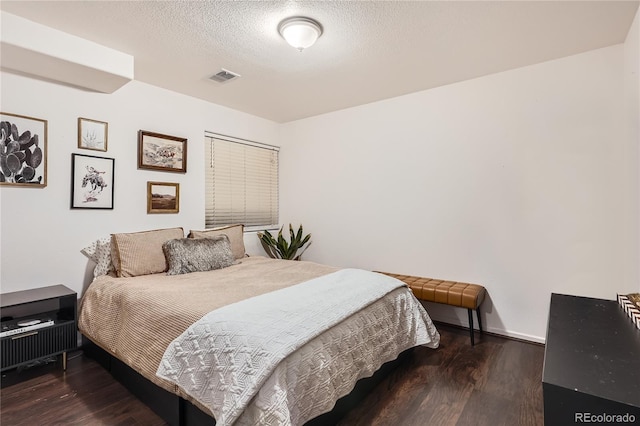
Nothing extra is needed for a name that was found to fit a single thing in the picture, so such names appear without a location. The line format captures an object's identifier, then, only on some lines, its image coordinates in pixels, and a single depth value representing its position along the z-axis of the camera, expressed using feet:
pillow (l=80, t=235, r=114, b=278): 9.09
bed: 4.77
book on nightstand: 7.23
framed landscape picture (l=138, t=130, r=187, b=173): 10.68
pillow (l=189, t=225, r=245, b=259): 11.31
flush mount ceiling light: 7.03
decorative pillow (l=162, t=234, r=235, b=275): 9.29
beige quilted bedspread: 5.99
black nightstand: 7.19
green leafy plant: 14.33
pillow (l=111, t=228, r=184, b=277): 8.85
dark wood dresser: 3.11
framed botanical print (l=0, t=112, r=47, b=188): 8.05
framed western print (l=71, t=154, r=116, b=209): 9.20
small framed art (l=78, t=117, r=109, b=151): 9.30
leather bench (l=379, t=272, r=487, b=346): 9.29
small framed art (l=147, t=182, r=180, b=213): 10.93
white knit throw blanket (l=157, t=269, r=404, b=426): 4.66
